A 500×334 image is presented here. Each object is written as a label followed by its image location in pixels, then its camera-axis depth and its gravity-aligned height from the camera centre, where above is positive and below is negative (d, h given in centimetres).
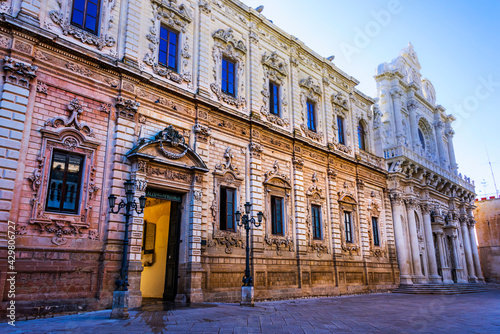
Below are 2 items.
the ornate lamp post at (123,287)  932 -48
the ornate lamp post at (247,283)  1294 -56
